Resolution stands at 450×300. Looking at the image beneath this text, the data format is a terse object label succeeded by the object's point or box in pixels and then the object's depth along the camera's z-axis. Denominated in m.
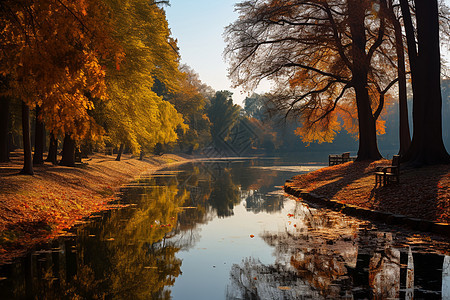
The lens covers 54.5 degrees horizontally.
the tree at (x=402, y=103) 23.95
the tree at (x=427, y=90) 17.00
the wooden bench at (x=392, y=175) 14.69
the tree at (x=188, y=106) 64.06
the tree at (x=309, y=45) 23.27
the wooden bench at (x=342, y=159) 29.69
